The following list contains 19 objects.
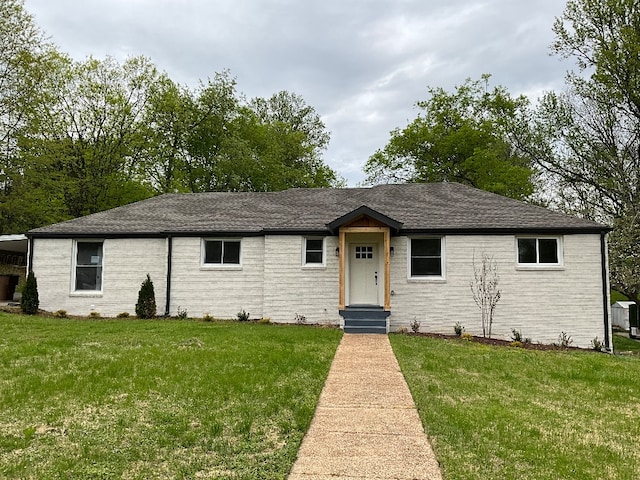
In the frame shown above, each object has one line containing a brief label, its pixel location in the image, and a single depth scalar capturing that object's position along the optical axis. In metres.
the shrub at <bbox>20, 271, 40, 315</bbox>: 14.32
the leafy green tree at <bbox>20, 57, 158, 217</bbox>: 26.42
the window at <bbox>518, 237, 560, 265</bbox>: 13.04
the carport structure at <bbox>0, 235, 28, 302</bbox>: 17.84
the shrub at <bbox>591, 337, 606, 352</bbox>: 12.30
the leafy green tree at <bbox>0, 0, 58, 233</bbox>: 21.72
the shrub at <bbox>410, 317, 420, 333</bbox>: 13.08
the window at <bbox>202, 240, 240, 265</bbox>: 14.76
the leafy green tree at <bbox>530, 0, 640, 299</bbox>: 20.14
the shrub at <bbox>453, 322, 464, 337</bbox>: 12.89
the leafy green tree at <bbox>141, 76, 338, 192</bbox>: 30.23
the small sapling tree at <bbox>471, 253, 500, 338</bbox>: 13.03
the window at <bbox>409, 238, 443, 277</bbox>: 13.52
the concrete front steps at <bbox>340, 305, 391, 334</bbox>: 12.41
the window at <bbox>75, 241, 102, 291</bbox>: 15.16
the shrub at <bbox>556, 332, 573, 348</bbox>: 12.52
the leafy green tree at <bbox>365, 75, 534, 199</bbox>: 28.29
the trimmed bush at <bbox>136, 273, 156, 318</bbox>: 14.36
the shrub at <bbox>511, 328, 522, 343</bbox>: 12.50
